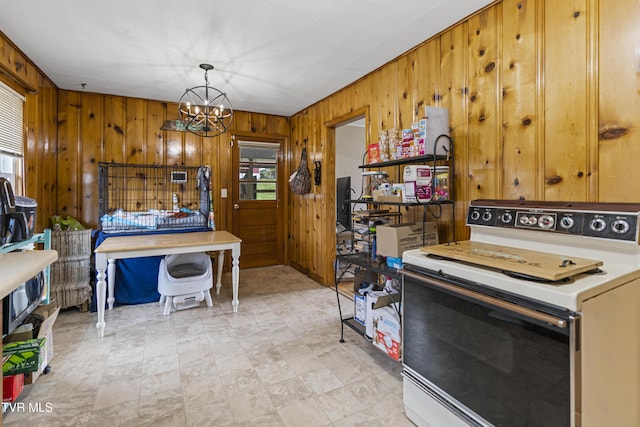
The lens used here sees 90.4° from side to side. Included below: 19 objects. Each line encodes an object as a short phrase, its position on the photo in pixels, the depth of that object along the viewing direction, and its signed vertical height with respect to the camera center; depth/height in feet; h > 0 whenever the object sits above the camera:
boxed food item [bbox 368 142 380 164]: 8.25 +1.51
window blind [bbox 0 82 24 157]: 8.09 +2.42
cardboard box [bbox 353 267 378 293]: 8.09 -1.75
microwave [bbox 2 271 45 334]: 4.92 -1.57
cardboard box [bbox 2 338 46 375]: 5.33 -2.48
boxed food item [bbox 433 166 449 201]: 6.99 +0.61
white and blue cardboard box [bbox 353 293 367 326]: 8.05 -2.54
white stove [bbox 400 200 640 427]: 3.44 -1.42
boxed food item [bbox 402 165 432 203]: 6.64 +0.57
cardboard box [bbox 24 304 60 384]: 6.19 -2.43
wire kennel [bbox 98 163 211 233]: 11.99 +0.60
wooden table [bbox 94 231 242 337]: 8.63 -1.06
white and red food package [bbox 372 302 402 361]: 6.61 -2.59
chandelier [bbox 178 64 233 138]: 10.68 +4.56
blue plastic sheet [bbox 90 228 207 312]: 10.75 -2.33
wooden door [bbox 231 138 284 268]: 15.62 +0.50
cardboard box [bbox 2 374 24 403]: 5.53 -3.12
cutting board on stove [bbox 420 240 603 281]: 3.73 -0.68
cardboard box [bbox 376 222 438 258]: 6.77 -0.60
